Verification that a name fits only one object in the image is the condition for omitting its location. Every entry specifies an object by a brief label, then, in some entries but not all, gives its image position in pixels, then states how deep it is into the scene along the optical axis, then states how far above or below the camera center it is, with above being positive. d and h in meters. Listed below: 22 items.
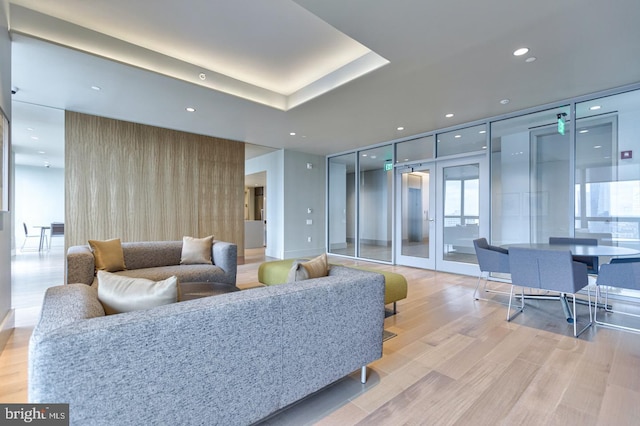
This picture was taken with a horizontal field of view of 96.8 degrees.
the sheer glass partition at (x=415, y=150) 5.75 +1.31
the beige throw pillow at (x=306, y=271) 1.96 -0.42
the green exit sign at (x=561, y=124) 4.22 +1.30
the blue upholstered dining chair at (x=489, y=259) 3.49 -0.60
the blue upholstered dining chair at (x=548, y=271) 2.72 -0.60
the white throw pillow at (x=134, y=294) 1.31 -0.39
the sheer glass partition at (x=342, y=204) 7.53 +0.20
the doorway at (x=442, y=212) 5.12 -0.01
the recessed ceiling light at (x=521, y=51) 2.82 +1.61
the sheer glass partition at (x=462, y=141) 5.03 +1.31
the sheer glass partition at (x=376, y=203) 6.69 +0.21
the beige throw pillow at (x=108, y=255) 3.25 -0.51
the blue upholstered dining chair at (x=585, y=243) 3.58 -0.42
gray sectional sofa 0.96 -0.59
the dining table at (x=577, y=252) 2.76 -0.41
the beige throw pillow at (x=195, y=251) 3.87 -0.54
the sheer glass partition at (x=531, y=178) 4.25 +0.54
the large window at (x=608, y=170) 3.72 +0.56
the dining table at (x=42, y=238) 8.55 -0.81
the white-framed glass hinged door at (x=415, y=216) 5.73 -0.10
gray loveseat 3.05 -0.65
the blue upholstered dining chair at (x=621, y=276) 2.66 -0.63
